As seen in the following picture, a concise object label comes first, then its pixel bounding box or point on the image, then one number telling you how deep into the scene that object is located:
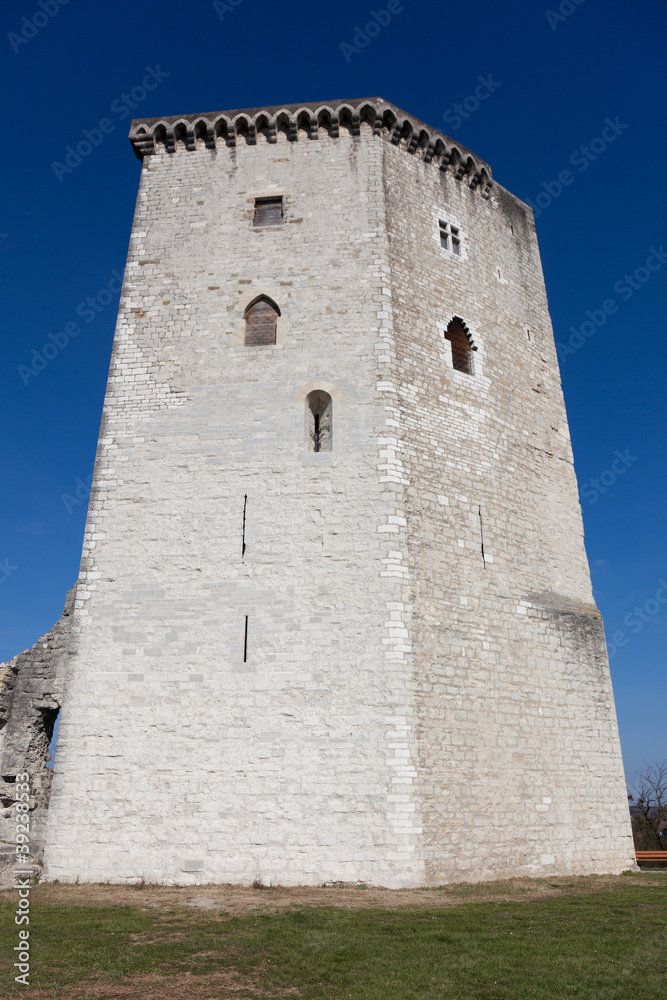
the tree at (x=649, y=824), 21.92
